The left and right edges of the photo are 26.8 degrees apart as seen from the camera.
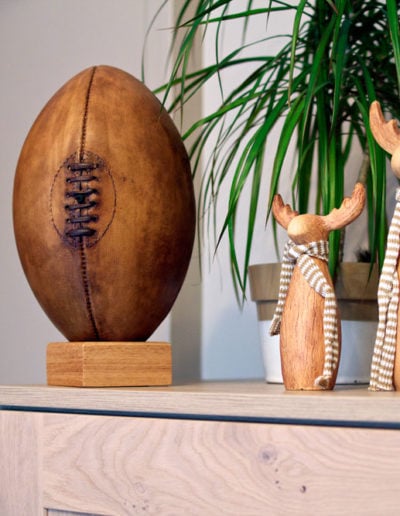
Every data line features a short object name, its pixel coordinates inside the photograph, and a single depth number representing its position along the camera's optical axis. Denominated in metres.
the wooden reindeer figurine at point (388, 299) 0.85
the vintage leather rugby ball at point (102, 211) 1.03
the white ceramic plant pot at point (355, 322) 1.11
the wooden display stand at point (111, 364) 1.01
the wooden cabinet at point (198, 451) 0.72
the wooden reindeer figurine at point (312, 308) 0.89
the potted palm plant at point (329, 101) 1.02
